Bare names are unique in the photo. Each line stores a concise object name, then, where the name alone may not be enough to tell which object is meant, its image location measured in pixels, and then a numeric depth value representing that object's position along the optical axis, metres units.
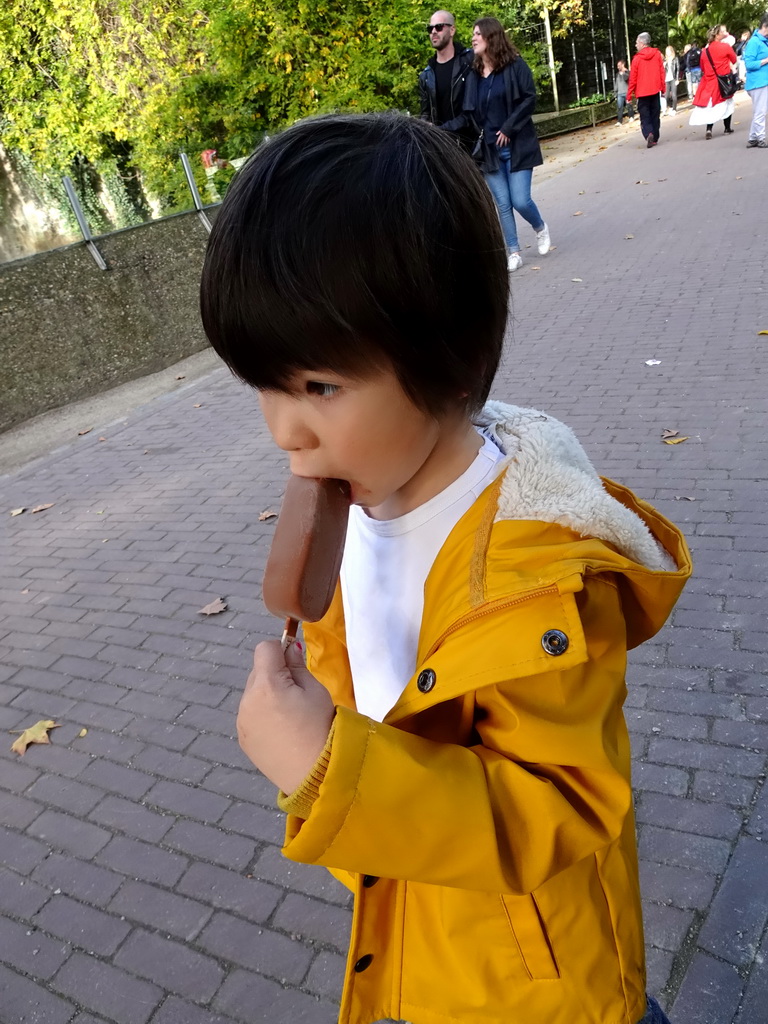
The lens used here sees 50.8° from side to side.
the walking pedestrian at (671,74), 22.67
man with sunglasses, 9.08
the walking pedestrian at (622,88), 23.34
